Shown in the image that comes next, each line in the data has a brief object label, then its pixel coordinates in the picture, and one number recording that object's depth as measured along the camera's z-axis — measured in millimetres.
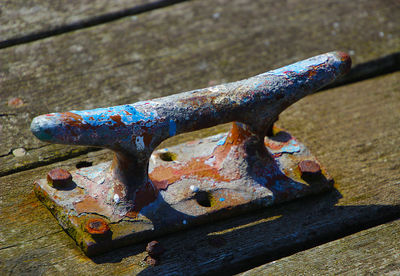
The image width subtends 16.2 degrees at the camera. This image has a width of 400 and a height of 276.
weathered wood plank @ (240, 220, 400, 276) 1079
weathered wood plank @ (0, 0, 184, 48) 1269
